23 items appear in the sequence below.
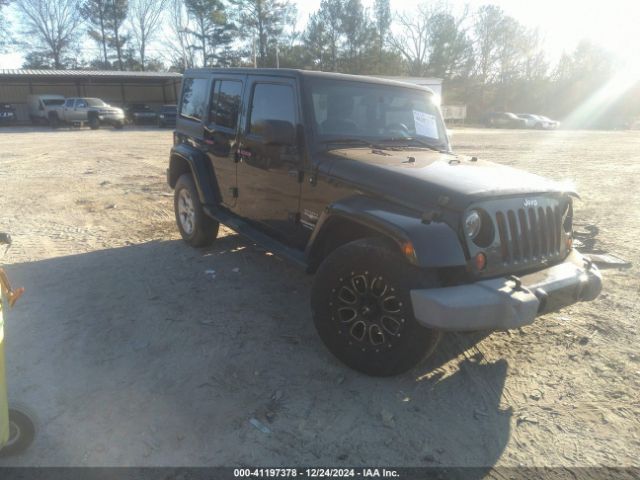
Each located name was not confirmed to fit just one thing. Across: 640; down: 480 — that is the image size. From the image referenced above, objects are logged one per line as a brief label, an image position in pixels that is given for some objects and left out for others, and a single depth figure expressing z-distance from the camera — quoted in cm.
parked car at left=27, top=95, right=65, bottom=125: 2811
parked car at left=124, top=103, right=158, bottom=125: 3161
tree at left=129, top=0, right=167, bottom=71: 5594
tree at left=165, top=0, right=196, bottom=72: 5369
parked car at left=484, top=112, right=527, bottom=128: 4225
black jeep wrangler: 282
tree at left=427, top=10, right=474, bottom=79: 6075
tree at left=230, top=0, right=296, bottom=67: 5172
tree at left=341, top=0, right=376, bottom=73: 5720
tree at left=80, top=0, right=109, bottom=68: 5243
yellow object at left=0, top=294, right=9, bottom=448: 229
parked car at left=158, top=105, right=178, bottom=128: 2962
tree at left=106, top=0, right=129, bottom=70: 5275
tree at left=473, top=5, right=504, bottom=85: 6172
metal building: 3375
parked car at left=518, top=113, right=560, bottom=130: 4166
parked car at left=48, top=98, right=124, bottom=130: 2670
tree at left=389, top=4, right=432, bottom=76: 6294
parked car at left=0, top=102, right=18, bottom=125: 2938
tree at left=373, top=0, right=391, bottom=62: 6297
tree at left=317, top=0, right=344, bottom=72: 5662
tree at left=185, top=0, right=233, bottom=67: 5088
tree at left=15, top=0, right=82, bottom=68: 5275
